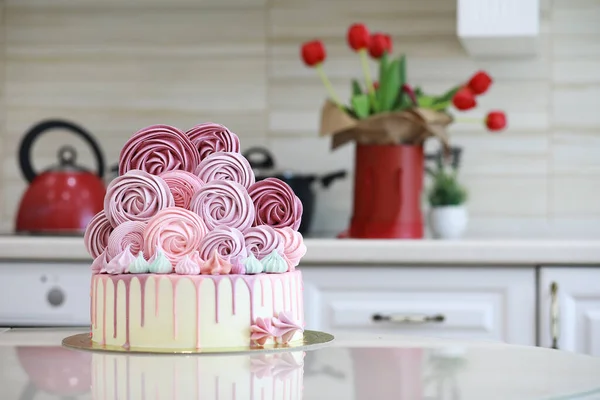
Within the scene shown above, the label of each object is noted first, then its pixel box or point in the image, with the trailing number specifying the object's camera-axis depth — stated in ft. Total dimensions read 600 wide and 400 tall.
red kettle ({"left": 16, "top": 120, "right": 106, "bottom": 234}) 7.66
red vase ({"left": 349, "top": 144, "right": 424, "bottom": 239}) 7.25
